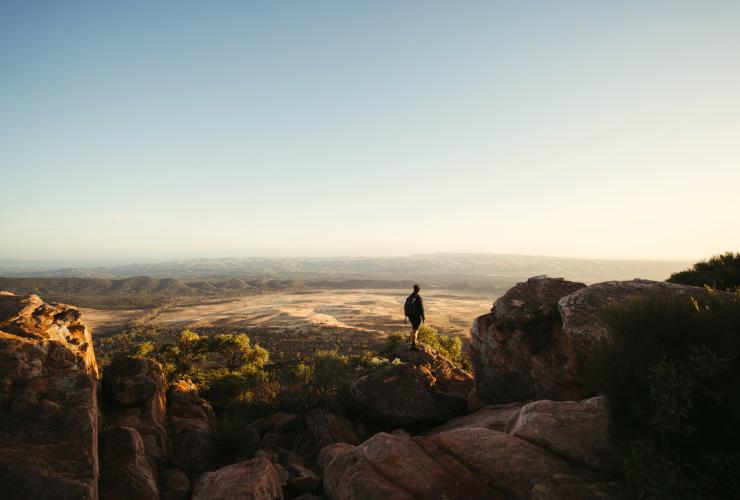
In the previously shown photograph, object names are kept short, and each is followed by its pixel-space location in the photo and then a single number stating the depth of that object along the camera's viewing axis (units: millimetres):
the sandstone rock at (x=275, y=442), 9447
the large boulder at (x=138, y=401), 7719
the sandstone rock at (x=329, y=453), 8016
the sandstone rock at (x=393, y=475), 5977
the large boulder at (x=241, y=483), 6086
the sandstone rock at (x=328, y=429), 9812
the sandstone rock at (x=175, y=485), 6388
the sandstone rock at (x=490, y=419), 8195
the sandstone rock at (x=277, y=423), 10758
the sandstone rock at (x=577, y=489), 4855
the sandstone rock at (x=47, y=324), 7621
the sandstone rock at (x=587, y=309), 9094
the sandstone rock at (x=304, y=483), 7105
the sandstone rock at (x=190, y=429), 7879
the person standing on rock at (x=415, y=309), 14852
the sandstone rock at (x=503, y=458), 5832
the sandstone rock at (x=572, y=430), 5887
